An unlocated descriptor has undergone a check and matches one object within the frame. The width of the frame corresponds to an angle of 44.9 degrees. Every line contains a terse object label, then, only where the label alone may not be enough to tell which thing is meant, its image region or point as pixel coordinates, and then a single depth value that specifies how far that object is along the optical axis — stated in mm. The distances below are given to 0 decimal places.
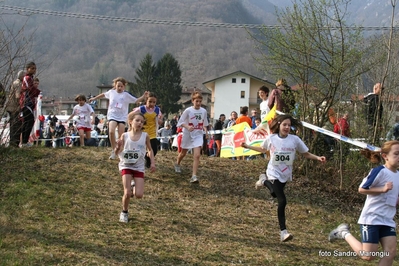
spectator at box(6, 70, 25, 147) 9883
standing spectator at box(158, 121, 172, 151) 19688
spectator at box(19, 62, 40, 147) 10727
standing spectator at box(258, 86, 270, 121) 11008
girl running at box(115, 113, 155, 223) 7840
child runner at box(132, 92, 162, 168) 10484
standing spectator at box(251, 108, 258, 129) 16181
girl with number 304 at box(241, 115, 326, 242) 7483
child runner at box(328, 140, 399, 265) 5754
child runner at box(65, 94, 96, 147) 13555
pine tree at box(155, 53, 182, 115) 85000
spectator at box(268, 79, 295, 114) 10667
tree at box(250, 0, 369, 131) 10383
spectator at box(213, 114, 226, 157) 15627
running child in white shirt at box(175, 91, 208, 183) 10164
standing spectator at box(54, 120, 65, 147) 20438
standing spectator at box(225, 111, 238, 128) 16088
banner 13070
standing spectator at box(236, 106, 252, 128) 14534
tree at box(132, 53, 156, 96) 87938
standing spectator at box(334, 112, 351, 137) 10400
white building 78062
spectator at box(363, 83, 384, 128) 10423
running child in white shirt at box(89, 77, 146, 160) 10945
